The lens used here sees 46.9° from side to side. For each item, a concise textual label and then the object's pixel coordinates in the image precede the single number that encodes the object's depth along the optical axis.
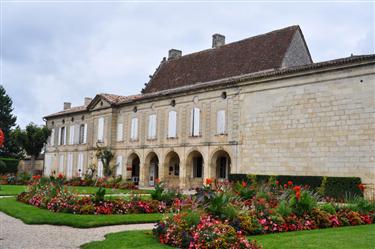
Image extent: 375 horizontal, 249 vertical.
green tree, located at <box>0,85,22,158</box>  46.31
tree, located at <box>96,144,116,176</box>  29.77
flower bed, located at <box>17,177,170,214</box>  11.28
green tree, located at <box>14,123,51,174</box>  32.94
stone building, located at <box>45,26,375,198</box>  17.81
